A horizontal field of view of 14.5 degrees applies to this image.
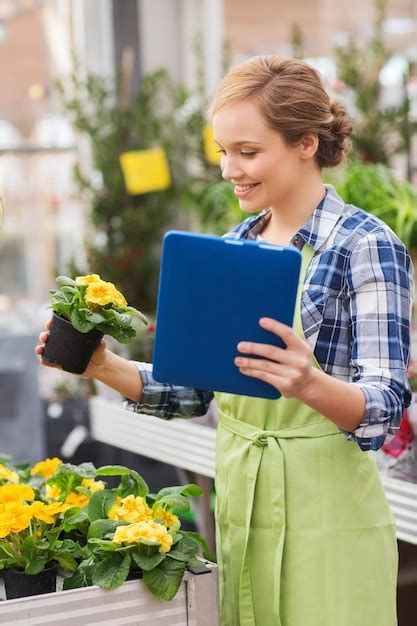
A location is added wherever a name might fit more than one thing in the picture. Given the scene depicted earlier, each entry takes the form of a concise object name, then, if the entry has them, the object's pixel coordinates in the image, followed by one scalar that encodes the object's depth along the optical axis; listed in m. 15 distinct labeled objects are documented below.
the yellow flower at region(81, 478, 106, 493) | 2.70
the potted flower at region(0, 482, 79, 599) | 2.43
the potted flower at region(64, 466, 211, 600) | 2.40
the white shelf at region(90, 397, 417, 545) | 3.15
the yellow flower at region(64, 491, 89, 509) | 2.66
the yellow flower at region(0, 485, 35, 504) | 2.53
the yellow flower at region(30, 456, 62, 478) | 2.84
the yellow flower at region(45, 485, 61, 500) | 2.69
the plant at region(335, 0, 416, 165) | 5.37
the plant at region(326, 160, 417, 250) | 3.85
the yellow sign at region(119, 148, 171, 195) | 5.87
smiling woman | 2.44
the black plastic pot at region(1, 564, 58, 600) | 2.43
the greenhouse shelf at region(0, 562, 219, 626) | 2.33
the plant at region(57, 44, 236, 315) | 5.90
